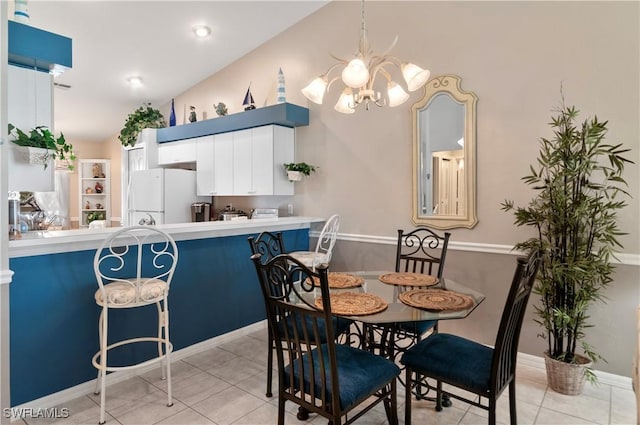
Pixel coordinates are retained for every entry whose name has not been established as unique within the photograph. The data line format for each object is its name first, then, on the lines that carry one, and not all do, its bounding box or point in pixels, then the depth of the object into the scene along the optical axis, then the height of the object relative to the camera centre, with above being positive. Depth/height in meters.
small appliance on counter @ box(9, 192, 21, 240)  2.59 -0.06
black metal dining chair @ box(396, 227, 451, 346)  2.55 -0.38
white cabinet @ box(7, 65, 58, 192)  2.28 +0.57
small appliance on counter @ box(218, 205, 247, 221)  4.76 -0.08
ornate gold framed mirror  3.12 +0.46
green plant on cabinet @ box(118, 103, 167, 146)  5.31 +1.18
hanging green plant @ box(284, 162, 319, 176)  4.10 +0.44
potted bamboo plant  2.35 -0.16
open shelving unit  6.82 +0.30
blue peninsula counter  2.17 -0.67
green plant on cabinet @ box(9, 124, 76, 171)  2.20 +0.39
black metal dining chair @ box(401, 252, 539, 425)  1.71 -0.74
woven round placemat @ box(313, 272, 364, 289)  2.33 -0.47
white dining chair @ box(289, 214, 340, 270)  3.31 -0.43
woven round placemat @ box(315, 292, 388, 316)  1.85 -0.49
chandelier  2.17 +0.76
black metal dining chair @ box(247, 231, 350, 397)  2.38 -0.80
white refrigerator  4.75 +0.15
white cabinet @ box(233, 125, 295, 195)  4.14 +0.55
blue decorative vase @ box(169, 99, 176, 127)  5.35 +1.26
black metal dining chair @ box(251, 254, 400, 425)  1.58 -0.74
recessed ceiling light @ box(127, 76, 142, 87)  4.74 +1.60
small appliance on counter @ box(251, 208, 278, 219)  4.39 -0.06
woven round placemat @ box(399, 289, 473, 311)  1.91 -0.48
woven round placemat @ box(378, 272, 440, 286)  2.40 -0.46
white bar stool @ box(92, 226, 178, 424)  2.15 -0.47
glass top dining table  1.78 -0.50
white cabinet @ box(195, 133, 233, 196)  4.56 +0.53
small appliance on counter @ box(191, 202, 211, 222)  5.04 -0.05
